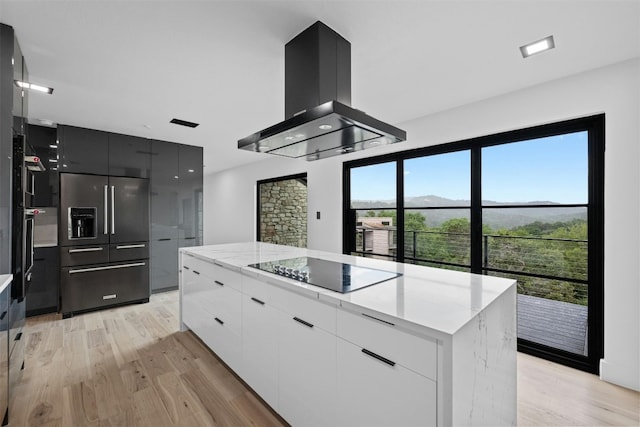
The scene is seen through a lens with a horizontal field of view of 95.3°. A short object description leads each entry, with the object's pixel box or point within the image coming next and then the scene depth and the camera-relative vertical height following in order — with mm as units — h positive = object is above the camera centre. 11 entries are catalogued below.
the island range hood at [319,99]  1689 +726
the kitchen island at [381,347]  1031 -602
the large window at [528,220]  2410 -81
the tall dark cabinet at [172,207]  4383 +97
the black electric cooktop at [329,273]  1547 -380
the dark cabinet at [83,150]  3648 +819
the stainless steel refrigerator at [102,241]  3543 -359
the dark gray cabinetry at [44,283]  3557 -859
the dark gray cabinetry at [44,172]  3613 +530
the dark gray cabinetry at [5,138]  1764 +468
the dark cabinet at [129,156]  4008 +816
